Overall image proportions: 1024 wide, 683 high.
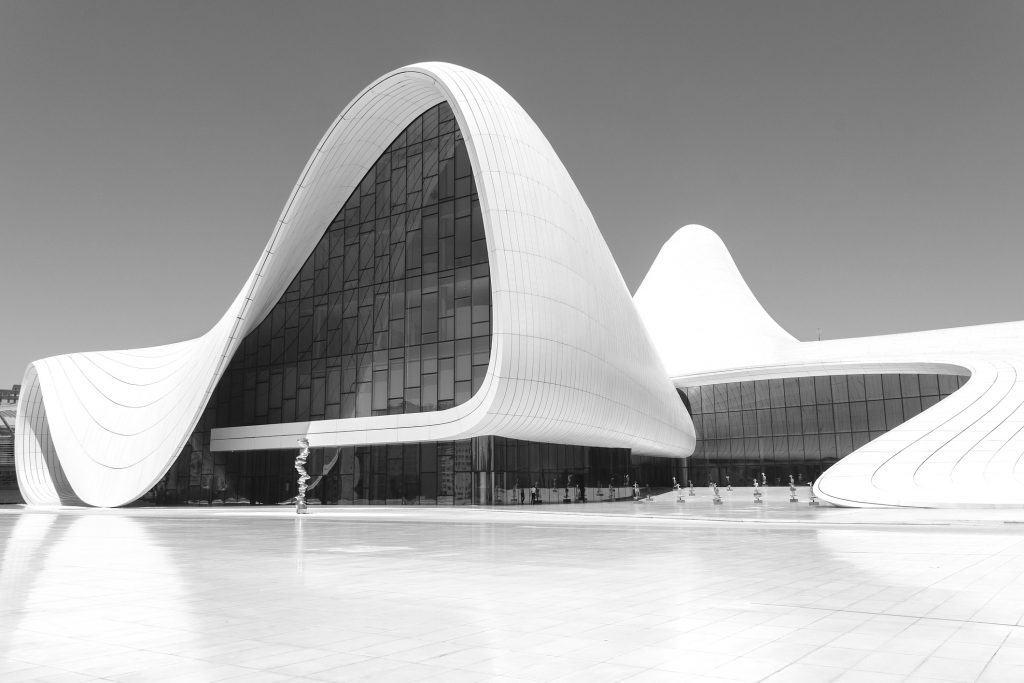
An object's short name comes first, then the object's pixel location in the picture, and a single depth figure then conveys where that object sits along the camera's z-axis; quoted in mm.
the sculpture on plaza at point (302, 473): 32156
